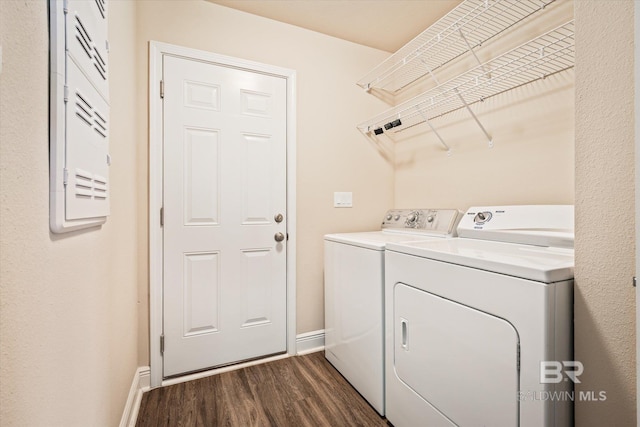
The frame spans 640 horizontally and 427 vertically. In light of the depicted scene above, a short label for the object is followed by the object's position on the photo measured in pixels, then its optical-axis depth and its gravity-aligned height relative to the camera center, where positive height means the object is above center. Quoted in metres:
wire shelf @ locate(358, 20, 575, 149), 1.41 +0.75
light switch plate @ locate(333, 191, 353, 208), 2.35 +0.11
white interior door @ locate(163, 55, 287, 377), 1.85 -0.02
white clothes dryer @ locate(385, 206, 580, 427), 0.86 -0.39
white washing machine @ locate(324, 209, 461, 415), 1.54 -0.49
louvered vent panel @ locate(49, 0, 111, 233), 0.65 +0.26
